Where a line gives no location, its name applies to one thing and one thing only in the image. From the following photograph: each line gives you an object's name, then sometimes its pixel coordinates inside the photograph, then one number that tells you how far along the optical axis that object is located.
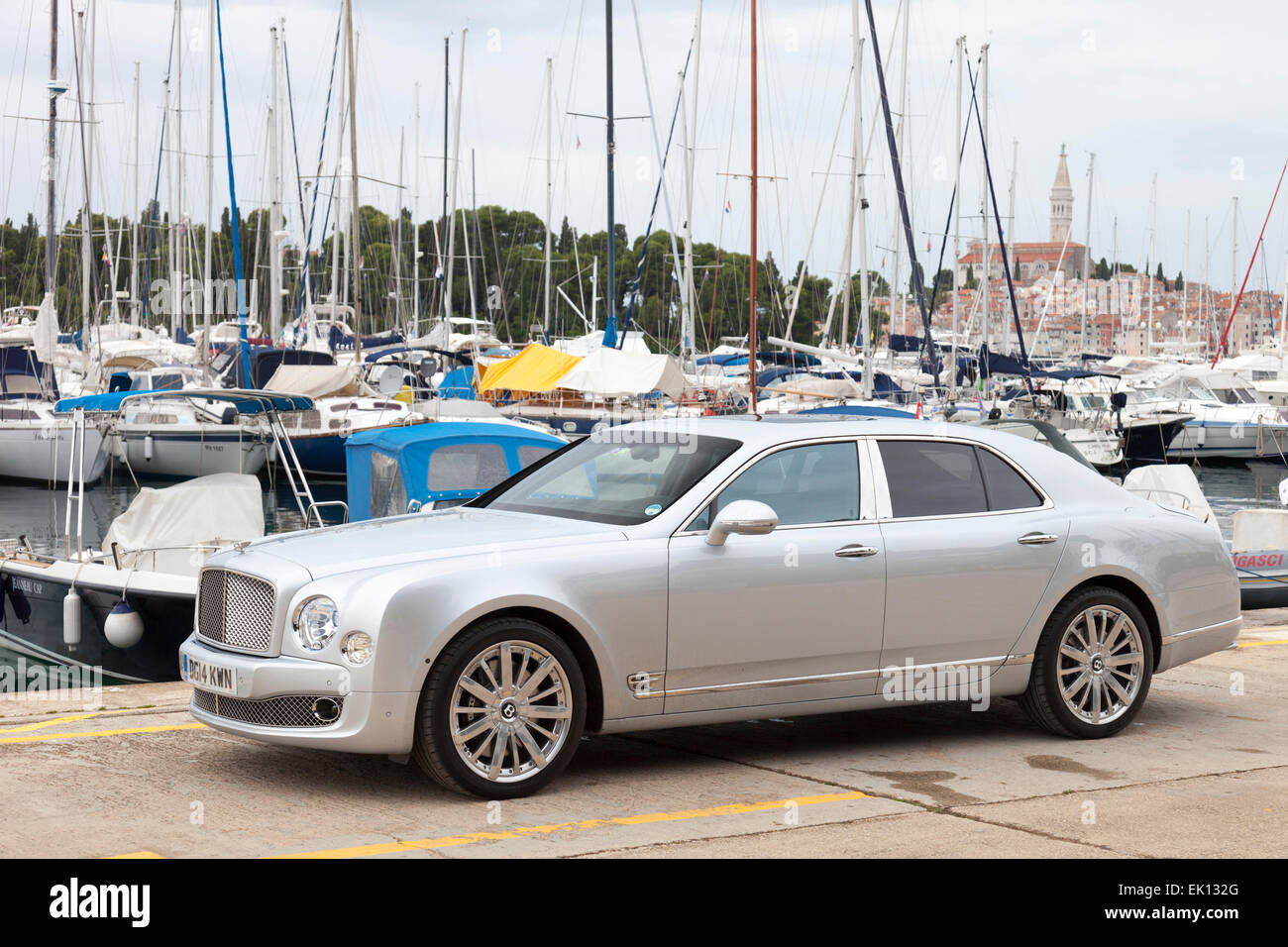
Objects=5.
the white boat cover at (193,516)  13.79
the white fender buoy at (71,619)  12.66
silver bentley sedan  6.31
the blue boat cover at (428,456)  14.05
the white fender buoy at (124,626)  12.13
